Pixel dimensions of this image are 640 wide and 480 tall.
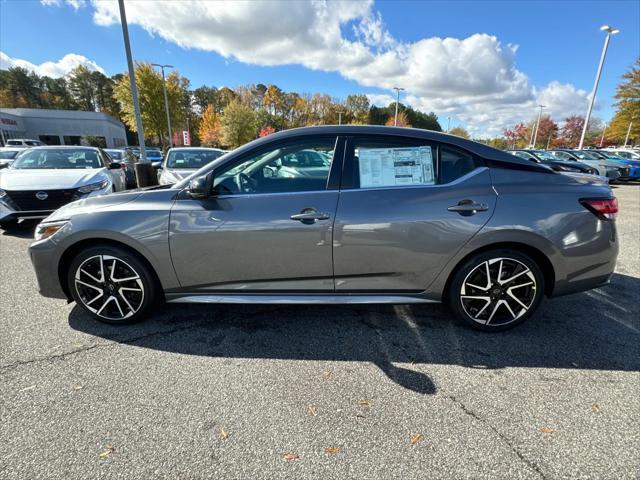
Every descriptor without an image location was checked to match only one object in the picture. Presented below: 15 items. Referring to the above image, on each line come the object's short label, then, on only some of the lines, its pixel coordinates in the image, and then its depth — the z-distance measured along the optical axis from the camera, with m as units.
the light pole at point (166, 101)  28.48
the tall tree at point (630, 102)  32.56
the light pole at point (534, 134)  58.68
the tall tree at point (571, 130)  64.50
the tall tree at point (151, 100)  30.25
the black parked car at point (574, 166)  13.63
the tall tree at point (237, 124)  41.06
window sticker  2.66
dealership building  47.81
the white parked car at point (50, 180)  5.44
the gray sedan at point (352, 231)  2.58
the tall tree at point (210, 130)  49.21
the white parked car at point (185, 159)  7.91
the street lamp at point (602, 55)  21.78
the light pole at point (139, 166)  10.19
